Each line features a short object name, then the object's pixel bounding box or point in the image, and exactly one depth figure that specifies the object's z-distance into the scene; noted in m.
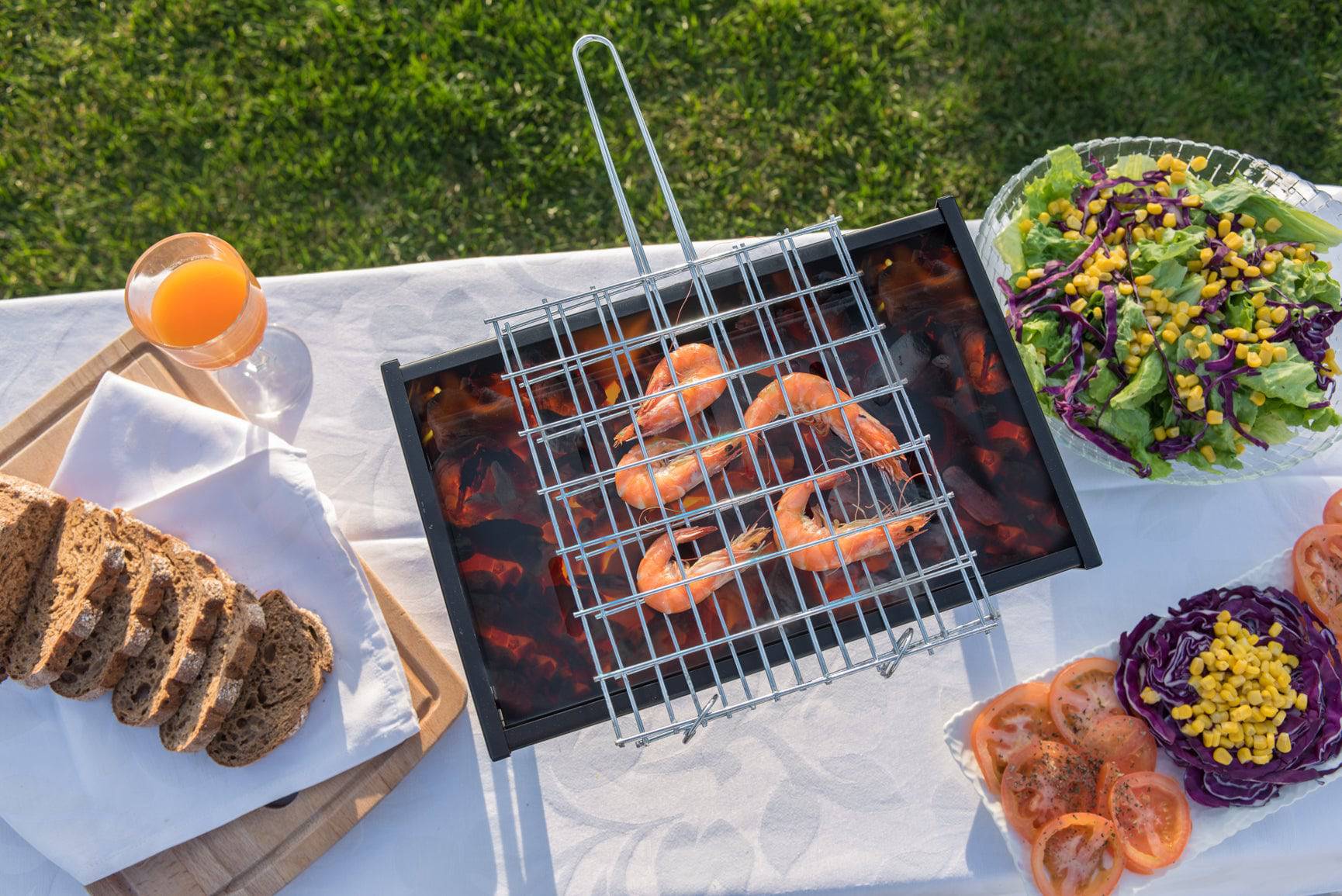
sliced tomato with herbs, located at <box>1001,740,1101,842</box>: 0.91
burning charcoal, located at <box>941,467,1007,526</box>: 0.87
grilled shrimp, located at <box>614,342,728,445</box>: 0.86
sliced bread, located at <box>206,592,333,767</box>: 0.95
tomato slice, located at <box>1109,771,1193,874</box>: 0.90
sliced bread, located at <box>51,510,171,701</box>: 0.95
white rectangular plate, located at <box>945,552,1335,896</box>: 0.91
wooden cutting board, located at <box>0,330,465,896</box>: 0.97
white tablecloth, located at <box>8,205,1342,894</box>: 0.98
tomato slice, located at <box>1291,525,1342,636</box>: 0.94
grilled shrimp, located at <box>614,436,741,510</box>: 0.85
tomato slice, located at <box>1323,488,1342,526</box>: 0.99
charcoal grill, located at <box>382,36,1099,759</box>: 0.83
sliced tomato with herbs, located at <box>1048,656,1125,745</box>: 0.94
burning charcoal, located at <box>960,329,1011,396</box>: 0.87
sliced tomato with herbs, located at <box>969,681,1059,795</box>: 0.94
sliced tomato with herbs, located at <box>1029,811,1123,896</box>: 0.89
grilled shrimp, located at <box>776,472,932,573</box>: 0.83
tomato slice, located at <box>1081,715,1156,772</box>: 0.92
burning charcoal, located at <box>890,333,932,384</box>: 0.89
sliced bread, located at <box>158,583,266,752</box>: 0.93
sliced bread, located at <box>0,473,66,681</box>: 0.95
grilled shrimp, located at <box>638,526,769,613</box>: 0.84
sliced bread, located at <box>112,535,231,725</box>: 0.94
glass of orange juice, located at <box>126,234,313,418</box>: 0.98
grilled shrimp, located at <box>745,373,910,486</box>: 0.86
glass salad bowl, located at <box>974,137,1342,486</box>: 0.95
